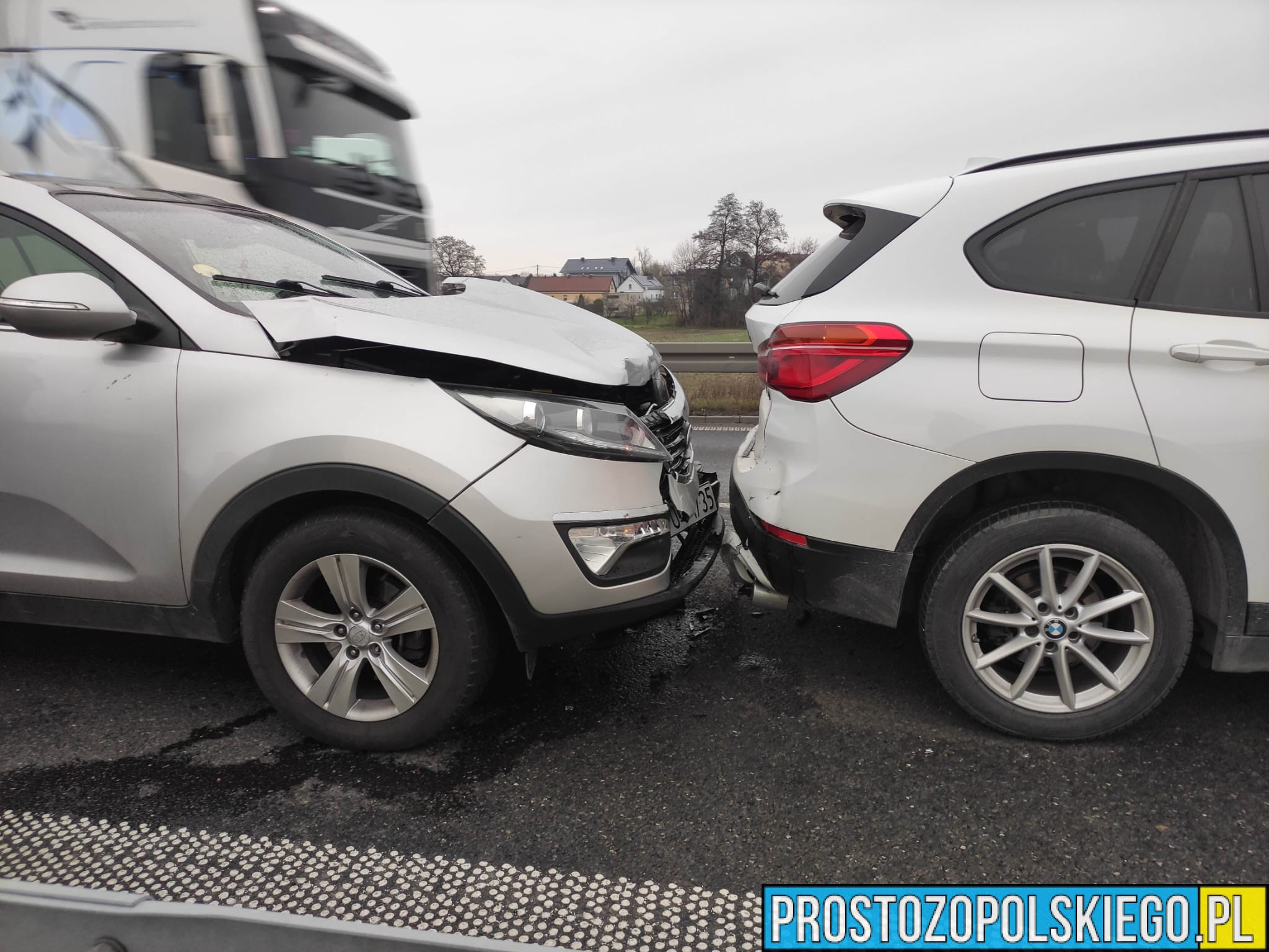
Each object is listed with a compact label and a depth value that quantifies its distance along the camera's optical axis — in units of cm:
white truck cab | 716
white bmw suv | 217
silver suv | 219
